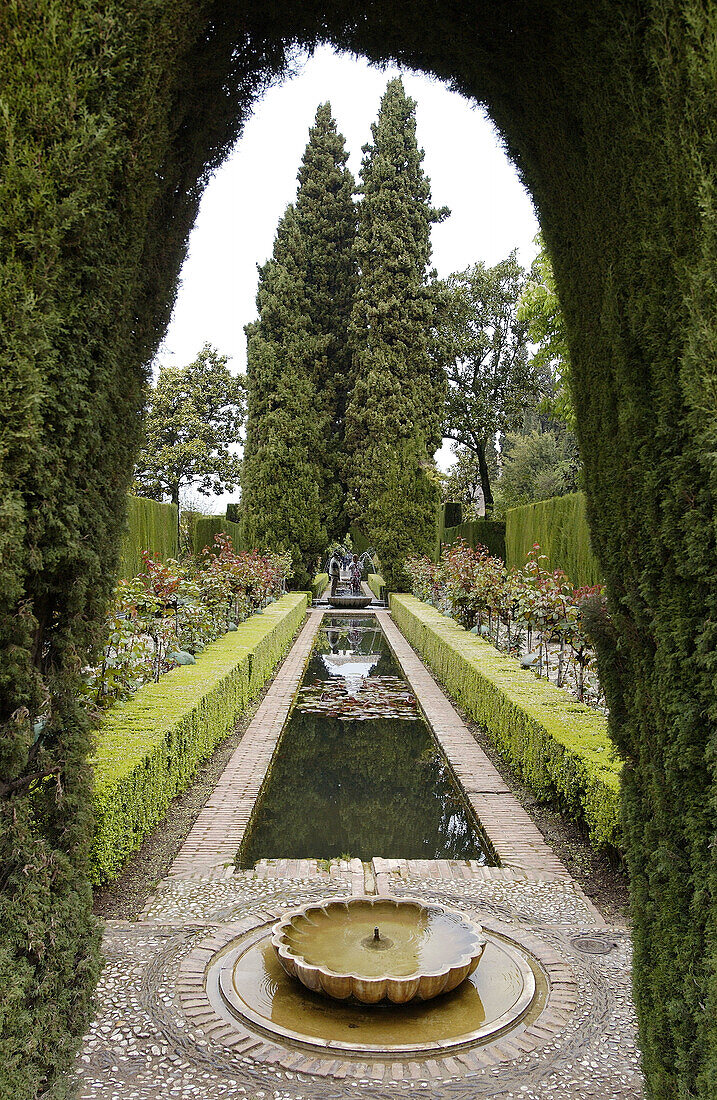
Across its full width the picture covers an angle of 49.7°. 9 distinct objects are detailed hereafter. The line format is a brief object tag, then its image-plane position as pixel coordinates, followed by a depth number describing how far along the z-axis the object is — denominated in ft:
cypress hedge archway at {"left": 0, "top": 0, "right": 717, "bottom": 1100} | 5.86
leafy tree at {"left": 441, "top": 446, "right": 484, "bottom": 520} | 114.73
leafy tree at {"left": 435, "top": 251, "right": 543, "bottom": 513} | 98.12
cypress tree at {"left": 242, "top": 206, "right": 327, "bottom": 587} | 72.49
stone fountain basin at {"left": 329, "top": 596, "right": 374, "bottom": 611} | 74.08
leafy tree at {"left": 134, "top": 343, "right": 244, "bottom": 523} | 111.86
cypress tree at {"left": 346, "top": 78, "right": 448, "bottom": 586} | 73.72
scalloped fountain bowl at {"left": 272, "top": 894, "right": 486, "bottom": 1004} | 9.48
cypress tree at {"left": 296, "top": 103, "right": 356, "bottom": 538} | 79.15
